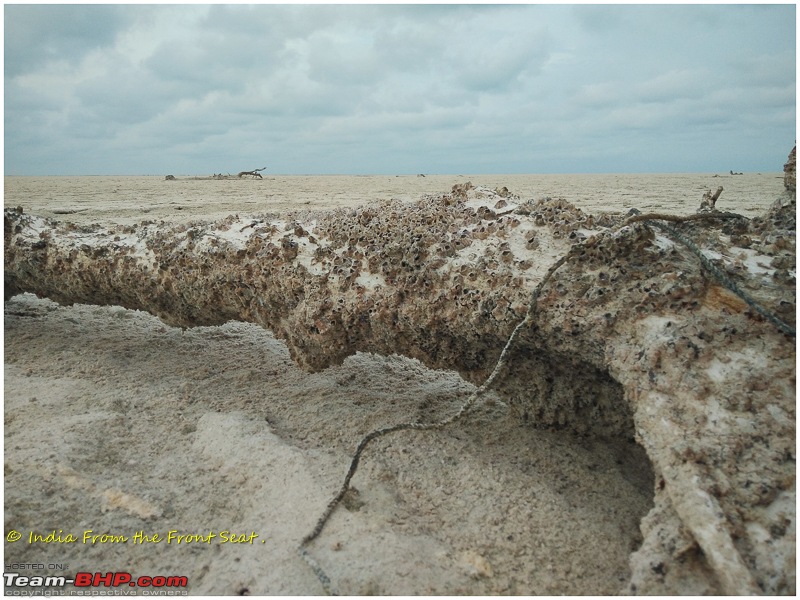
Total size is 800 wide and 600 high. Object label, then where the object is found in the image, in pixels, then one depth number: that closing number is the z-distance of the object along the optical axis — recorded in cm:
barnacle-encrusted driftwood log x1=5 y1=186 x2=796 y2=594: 35
